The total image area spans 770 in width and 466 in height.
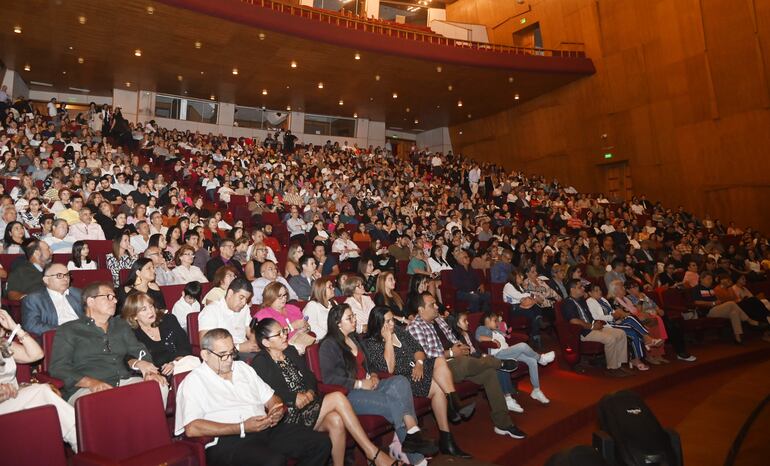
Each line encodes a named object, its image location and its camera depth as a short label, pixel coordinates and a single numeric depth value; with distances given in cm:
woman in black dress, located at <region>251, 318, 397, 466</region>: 248
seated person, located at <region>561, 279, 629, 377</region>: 473
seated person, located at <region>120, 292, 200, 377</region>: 274
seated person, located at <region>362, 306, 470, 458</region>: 311
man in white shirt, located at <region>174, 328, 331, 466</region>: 213
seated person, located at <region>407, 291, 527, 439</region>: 329
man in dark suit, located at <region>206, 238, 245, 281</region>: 479
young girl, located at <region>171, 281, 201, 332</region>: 341
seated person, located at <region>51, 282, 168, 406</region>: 236
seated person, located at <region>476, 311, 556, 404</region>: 386
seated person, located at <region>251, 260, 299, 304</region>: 405
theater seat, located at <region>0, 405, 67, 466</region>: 166
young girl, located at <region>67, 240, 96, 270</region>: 413
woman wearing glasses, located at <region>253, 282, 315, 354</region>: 312
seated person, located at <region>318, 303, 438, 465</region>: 276
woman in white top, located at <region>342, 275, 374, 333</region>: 393
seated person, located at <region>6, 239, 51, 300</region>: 359
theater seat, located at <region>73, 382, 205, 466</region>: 188
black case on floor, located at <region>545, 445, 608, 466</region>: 161
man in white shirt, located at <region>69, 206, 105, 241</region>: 513
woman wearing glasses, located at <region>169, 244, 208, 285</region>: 439
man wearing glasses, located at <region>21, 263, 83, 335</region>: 287
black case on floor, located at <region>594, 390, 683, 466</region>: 198
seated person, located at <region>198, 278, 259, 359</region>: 308
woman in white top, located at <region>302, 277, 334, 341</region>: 356
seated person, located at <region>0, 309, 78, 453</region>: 199
